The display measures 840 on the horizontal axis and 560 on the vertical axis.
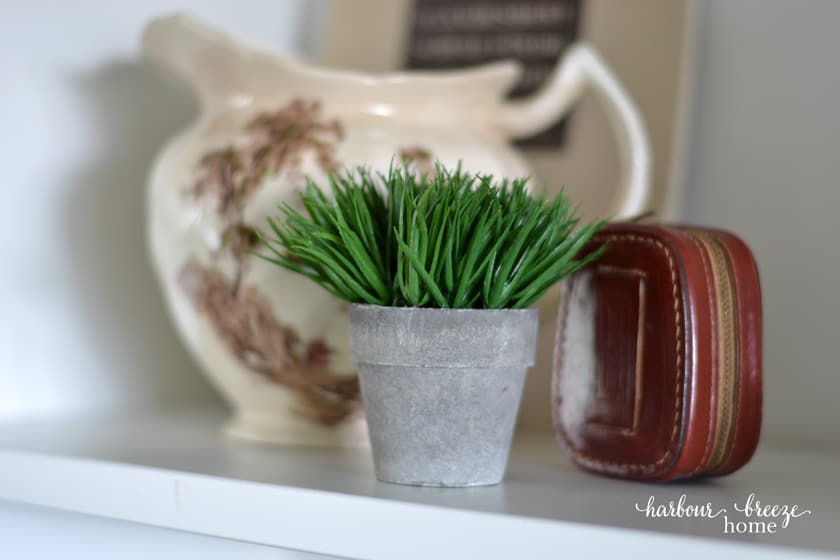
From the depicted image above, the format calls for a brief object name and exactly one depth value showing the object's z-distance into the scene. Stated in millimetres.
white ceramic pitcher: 514
